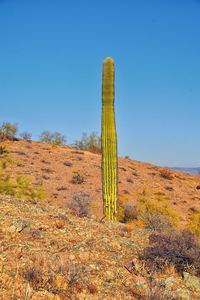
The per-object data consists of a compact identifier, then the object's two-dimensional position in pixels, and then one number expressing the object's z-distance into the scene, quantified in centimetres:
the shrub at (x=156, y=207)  1703
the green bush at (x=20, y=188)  1751
